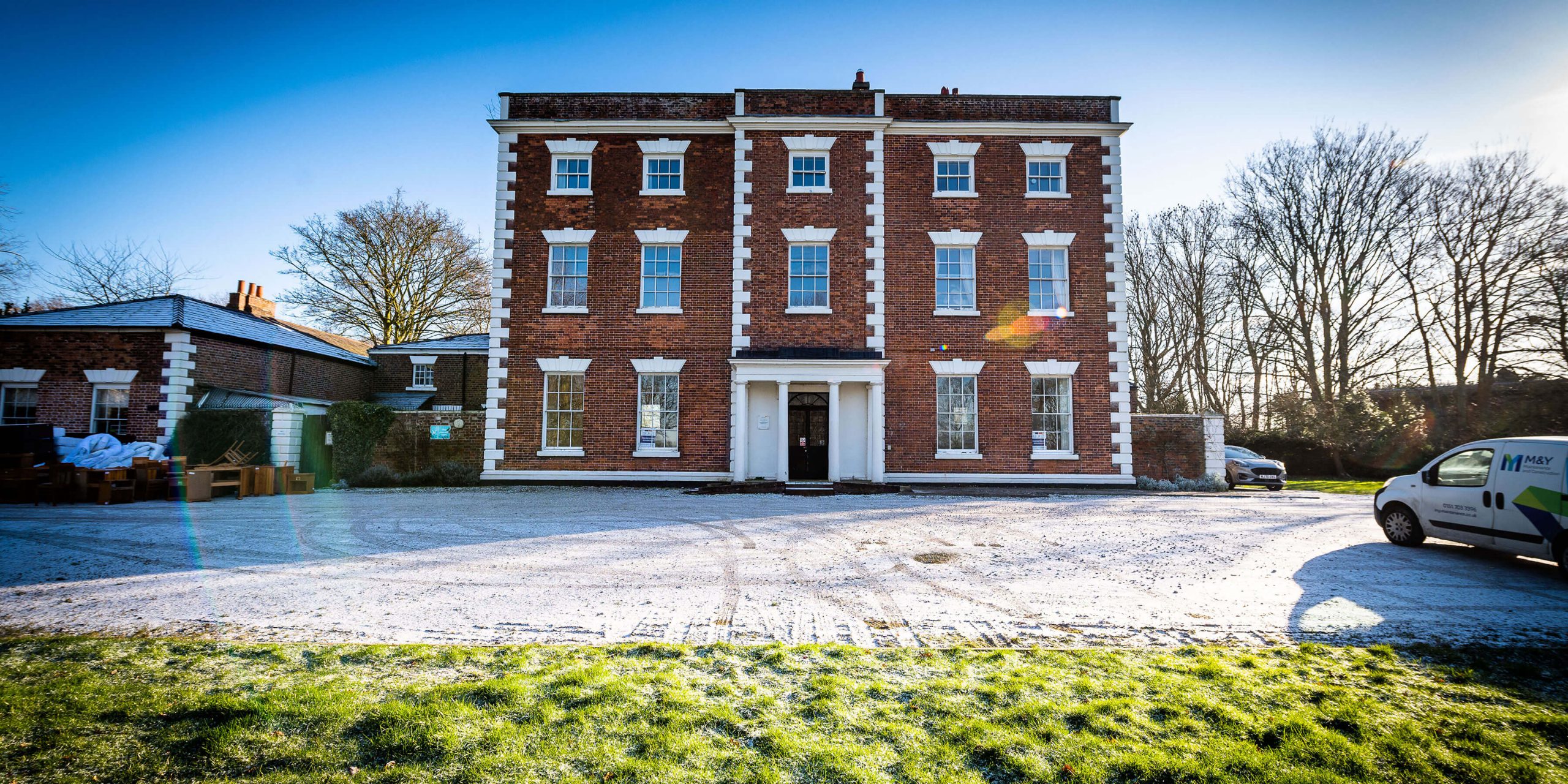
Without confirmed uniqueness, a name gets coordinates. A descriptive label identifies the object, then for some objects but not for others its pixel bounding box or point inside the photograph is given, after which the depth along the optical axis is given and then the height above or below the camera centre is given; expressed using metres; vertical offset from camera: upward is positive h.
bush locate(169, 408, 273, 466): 18.73 -0.05
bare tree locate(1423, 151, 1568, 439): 25.56 +6.94
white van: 8.16 -0.73
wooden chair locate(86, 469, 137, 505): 14.65 -1.20
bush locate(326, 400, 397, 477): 19.69 +0.00
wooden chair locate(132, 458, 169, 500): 15.33 -1.07
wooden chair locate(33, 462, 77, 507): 14.62 -1.14
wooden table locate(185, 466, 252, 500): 15.00 -1.09
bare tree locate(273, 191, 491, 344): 33.38 +8.05
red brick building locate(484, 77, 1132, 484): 18.95 +4.42
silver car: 22.39 -0.97
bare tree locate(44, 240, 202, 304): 32.12 +6.80
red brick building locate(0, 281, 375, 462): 19.03 +1.64
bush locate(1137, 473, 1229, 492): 19.91 -1.24
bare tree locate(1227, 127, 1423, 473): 28.91 +8.45
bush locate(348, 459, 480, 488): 19.38 -1.23
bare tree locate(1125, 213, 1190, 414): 36.47 +6.12
